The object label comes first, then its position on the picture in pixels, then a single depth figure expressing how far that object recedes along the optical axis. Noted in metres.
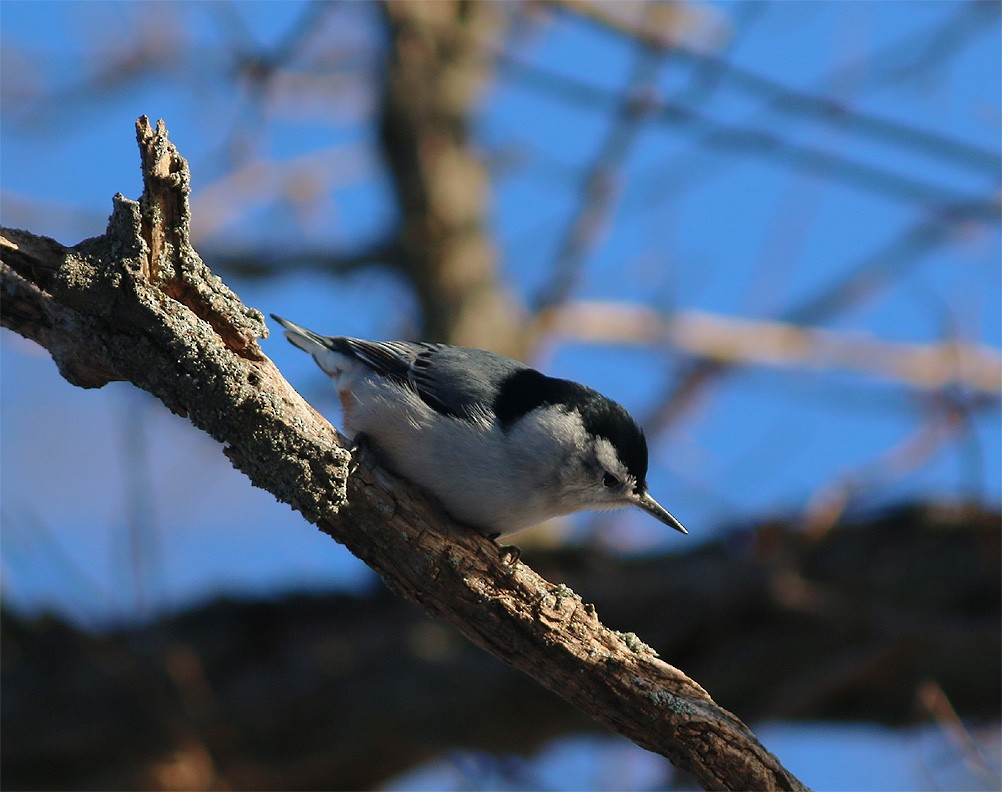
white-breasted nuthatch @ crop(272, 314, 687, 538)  4.86
